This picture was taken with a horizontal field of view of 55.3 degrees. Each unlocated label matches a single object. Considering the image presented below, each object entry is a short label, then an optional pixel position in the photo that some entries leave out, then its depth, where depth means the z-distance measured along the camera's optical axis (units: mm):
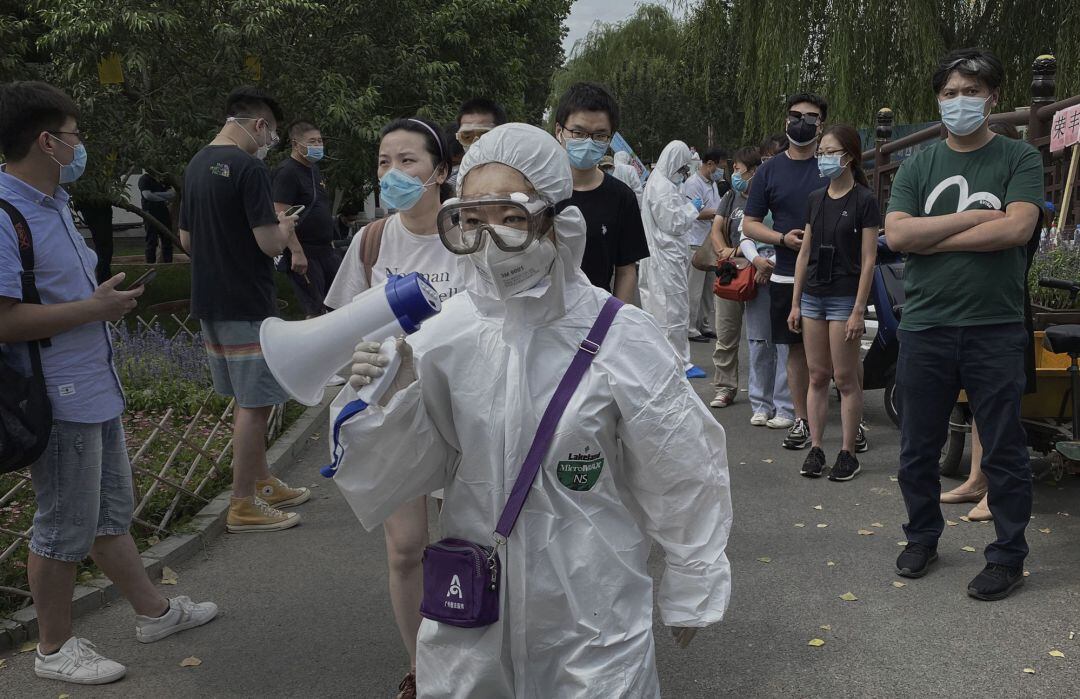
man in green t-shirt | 4332
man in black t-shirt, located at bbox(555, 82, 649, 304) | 4680
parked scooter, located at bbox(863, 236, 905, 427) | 7254
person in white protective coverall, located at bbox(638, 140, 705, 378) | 9500
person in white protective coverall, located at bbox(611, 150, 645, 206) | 12109
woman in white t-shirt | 3834
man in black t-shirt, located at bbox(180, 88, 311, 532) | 5297
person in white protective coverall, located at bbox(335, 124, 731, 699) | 2363
